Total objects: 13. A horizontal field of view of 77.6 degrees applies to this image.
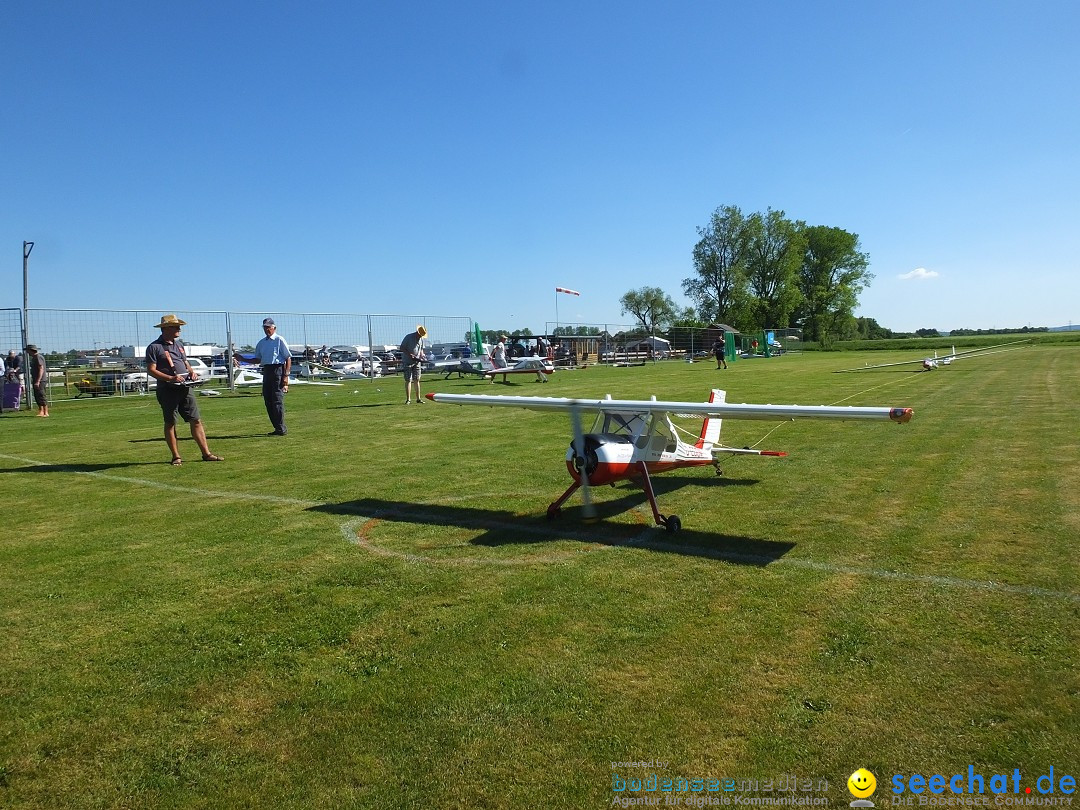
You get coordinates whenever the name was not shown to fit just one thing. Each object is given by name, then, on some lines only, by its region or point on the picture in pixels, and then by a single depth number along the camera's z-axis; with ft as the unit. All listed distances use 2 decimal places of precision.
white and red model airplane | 22.82
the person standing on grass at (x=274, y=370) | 45.27
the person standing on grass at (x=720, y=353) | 133.28
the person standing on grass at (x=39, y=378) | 66.90
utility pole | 71.36
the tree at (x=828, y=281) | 329.31
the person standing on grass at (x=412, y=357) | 66.04
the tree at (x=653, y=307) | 414.41
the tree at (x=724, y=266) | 310.24
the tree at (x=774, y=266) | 309.01
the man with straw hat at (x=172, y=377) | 35.55
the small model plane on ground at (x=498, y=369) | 107.55
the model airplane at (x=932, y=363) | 107.04
